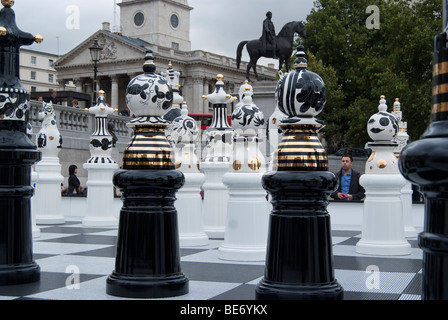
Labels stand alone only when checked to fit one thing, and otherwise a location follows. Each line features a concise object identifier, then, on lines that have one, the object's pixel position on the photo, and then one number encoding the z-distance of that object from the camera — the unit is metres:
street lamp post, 21.42
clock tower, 90.56
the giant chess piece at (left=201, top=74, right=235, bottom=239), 7.78
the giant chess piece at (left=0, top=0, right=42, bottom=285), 4.64
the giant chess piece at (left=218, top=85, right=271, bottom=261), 6.07
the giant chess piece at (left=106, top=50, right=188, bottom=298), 4.17
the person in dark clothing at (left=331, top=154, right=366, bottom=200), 9.27
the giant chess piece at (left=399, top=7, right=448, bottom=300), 1.96
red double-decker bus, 39.97
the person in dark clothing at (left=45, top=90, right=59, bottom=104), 20.72
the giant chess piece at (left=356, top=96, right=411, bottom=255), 6.58
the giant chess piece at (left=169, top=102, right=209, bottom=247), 7.03
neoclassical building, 76.44
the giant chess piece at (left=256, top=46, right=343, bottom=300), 3.64
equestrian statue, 26.06
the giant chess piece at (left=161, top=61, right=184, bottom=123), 8.29
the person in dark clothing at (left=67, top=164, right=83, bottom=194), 13.73
